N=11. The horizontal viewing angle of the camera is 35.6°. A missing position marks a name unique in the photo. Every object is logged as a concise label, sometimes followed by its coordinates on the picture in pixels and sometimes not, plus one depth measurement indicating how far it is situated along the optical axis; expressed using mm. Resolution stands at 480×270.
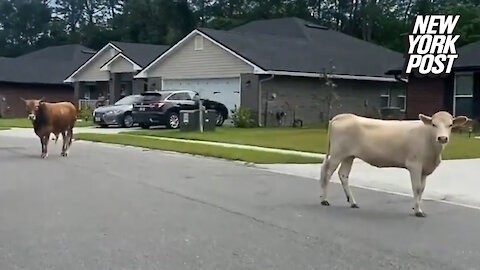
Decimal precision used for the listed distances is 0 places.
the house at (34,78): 55031
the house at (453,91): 30969
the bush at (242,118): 33969
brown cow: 19797
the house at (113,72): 46969
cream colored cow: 10680
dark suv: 33219
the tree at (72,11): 99062
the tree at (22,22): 92688
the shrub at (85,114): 44762
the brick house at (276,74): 35562
